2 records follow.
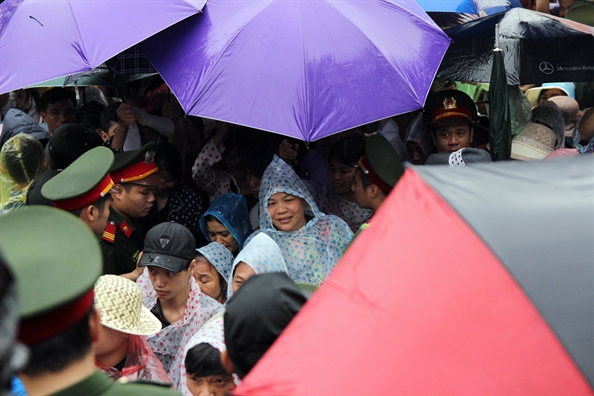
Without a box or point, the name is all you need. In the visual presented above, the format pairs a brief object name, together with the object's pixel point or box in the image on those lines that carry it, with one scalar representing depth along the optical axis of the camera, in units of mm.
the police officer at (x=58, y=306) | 3738
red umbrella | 3750
